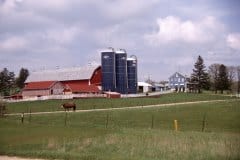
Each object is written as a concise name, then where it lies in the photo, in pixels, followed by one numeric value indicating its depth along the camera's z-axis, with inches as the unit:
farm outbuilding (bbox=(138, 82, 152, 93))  6484.7
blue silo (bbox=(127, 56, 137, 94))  4970.5
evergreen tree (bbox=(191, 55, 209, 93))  5187.0
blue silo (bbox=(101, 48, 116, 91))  4685.0
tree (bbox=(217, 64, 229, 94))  5242.1
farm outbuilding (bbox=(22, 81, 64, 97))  4362.7
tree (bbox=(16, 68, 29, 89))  6683.1
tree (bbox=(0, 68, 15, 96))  5467.5
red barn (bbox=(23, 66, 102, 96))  4488.2
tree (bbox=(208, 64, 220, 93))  5492.1
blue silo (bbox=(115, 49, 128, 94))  4813.0
